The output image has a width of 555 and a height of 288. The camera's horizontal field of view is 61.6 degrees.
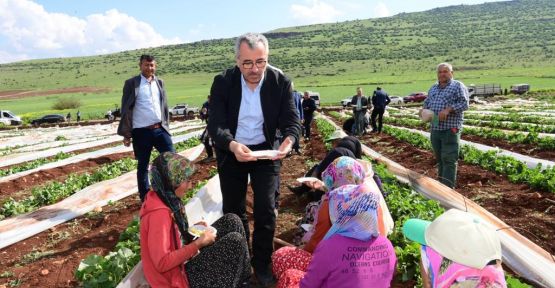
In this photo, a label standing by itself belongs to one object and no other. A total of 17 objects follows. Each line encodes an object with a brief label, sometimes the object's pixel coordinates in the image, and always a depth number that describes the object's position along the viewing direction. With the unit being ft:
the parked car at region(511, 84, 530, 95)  147.02
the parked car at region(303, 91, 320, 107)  146.30
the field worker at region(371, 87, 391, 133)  54.08
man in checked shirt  21.97
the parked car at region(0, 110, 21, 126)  120.27
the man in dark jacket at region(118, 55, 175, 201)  20.57
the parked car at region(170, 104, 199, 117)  143.13
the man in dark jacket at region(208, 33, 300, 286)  13.16
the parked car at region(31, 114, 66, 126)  126.82
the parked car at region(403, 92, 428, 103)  150.51
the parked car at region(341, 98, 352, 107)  142.72
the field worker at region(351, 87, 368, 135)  52.65
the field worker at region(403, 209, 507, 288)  7.39
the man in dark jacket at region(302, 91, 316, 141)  51.47
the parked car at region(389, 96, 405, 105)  150.72
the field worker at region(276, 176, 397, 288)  9.08
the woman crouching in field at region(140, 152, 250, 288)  10.12
